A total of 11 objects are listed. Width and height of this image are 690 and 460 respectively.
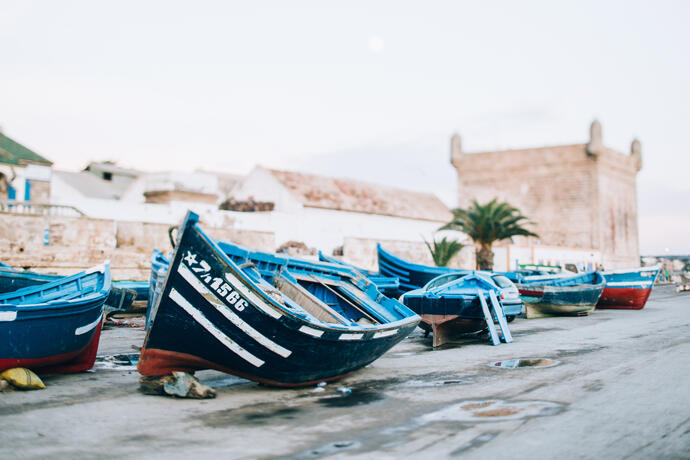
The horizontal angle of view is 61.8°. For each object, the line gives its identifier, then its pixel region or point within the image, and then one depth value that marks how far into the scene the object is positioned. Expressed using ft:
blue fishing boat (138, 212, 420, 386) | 20.67
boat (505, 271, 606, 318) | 56.13
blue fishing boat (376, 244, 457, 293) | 58.49
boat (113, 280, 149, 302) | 50.85
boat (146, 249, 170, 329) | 37.47
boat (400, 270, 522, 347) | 37.60
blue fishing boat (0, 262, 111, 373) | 23.22
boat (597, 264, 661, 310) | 68.23
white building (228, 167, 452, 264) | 100.27
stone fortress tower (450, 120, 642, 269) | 156.04
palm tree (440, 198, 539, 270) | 94.53
